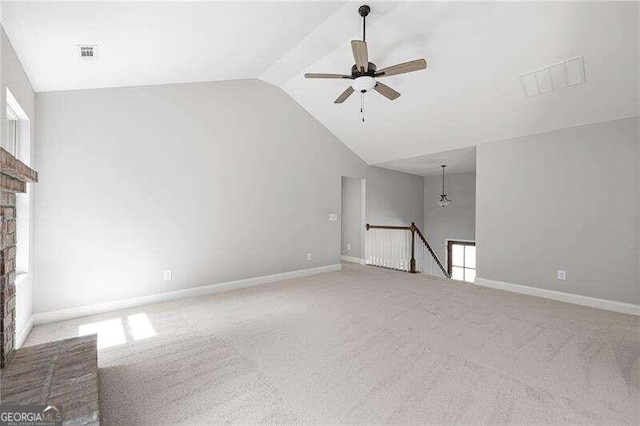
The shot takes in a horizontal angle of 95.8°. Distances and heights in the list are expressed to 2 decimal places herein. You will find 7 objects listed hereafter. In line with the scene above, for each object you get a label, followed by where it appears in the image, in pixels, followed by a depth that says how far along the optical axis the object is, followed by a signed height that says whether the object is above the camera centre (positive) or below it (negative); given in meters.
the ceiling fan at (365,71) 2.71 +1.45
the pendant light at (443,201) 8.21 +0.34
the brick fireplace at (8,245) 1.66 -0.21
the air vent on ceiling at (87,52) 2.51 +1.44
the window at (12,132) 2.73 +0.79
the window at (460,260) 8.91 -1.51
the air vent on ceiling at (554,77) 3.23 +1.61
